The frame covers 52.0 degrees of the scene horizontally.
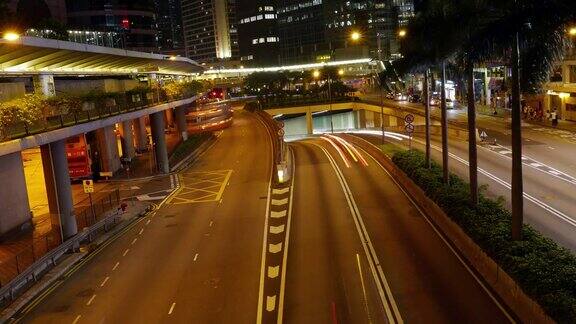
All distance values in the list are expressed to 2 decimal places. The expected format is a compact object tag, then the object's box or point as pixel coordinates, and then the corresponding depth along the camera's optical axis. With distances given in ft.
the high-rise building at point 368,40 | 561.84
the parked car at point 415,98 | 369.91
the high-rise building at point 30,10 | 183.52
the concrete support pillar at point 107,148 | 165.78
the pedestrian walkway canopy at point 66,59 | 89.04
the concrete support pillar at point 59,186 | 100.01
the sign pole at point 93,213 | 108.65
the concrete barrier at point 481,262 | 54.75
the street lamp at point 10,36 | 79.05
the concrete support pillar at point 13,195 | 105.29
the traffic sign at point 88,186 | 106.01
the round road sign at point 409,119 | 147.28
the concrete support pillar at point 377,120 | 384.76
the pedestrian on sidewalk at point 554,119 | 206.08
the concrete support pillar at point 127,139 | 186.90
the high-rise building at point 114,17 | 344.28
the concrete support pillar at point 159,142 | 168.04
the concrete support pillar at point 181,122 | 240.94
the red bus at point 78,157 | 153.58
